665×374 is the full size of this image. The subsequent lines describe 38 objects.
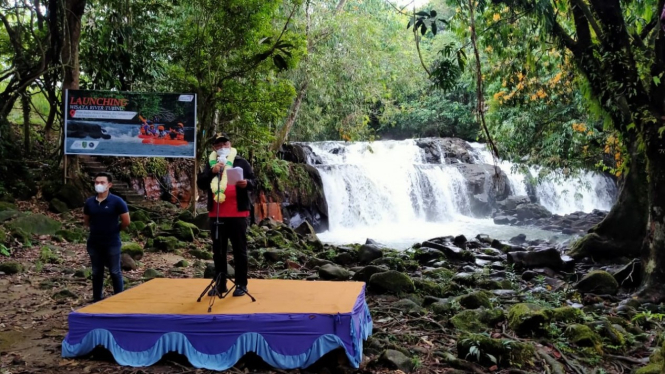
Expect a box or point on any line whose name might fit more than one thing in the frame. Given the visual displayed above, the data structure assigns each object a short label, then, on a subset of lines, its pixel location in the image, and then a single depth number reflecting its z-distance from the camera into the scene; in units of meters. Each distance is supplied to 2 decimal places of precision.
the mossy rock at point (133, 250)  8.22
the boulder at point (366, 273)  7.56
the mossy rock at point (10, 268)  6.78
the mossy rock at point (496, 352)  4.40
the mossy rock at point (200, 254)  9.41
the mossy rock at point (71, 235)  9.11
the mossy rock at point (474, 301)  6.39
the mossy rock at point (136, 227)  10.06
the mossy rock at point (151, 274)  7.06
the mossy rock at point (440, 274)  8.71
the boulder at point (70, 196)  10.84
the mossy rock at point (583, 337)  5.02
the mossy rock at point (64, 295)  5.96
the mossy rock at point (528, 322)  5.34
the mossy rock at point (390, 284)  6.96
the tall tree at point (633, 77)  6.80
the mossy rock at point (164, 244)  9.35
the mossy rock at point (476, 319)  5.48
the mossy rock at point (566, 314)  5.71
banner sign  9.40
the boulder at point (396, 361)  4.15
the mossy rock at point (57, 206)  10.48
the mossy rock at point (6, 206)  9.37
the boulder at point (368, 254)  10.00
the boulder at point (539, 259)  9.81
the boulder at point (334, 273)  7.57
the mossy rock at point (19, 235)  8.24
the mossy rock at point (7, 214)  8.76
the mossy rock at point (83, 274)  6.95
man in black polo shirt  4.99
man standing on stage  4.34
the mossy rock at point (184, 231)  10.29
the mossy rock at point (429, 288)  7.21
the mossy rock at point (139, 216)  10.78
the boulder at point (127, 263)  7.58
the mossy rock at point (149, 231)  10.07
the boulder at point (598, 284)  7.66
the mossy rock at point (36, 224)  8.74
